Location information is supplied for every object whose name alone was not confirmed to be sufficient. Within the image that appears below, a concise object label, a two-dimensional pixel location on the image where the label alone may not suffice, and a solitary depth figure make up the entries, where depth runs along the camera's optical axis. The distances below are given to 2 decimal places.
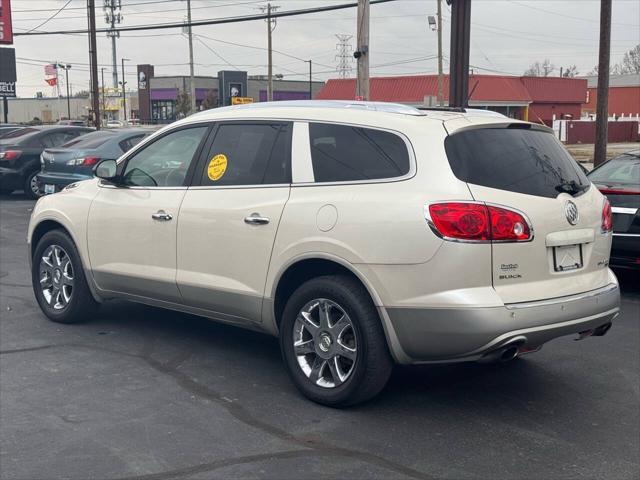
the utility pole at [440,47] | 45.91
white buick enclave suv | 4.61
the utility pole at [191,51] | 61.34
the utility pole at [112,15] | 75.53
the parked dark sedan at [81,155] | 14.41
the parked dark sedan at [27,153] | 18.41
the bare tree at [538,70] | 137.62
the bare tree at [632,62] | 118.81
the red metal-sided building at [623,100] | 78.19
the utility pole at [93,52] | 30.83
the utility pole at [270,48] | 53.66
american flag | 97.94
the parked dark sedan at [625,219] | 8.20
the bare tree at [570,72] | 132.93
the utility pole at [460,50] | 12.95
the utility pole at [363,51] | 21.08
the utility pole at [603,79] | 16.02
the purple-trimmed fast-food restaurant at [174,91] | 87.56
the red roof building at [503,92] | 60.50
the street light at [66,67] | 108.85
